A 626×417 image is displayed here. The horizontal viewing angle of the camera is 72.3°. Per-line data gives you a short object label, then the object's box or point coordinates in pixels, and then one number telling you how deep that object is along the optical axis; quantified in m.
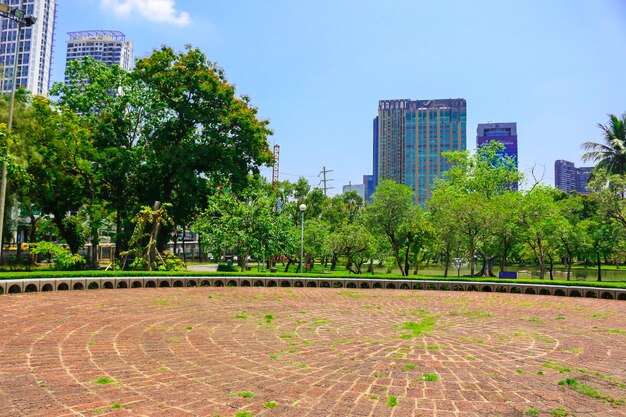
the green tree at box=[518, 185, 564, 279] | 31.53
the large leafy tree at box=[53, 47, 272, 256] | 29.75
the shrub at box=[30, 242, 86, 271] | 25.02
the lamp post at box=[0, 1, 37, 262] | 19.86
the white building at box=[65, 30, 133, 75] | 187.75
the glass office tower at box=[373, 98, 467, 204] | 175.62
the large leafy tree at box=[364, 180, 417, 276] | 32.22
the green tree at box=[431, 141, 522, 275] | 28.92
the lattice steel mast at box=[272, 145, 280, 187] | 56.73
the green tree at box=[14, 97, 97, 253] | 26.22
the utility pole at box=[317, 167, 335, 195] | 59.56
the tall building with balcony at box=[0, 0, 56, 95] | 142.38
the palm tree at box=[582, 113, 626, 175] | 38.56
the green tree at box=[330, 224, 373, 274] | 36.72
